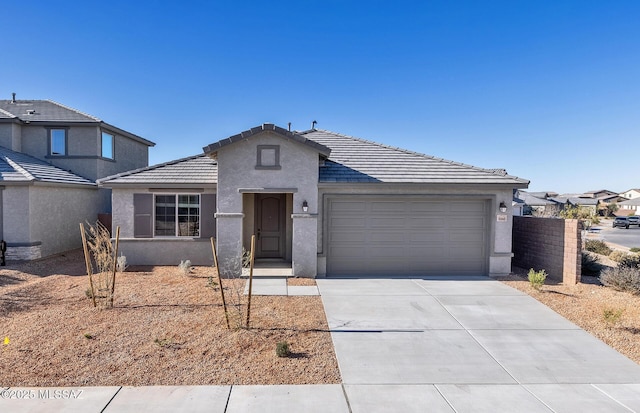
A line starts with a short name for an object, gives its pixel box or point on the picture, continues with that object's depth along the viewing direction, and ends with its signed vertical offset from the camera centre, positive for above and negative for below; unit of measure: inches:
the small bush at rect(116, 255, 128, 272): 395.9 -79.1
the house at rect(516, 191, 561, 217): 1277.1 -7.6
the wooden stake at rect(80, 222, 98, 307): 269.1 -60.2
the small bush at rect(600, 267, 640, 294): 339.3 -77.0
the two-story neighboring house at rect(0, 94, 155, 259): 452.8 +46.4
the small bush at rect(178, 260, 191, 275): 392.2 -81.7
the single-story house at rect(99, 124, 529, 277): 390.6 -11.2
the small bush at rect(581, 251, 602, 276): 430.2 -80.4
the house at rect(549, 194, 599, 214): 2341.8 +18.2
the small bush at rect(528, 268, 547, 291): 346.3 -79.3
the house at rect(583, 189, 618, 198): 3923.5 +125.3
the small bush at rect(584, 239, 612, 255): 634.8 -82.7
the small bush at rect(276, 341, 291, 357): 199.5 -88.9
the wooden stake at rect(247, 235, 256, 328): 235.0 -74.9
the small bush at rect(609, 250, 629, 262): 549.4 -87.7
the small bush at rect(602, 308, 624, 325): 252.8 -83.8
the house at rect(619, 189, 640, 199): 3574.3 +120.3
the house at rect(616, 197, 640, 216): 2429.9 -17.0
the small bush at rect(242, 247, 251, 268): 393.7 -72.7
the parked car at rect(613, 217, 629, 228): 1492.4 -77.0
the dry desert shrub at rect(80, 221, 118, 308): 273.9 -83.9
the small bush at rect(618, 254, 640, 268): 404.1 -72.6
